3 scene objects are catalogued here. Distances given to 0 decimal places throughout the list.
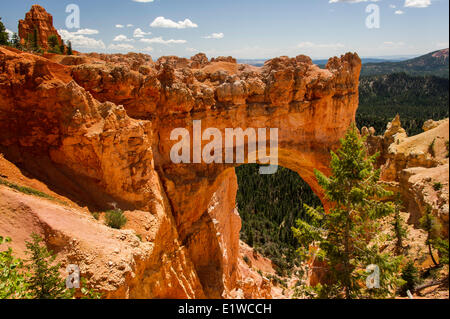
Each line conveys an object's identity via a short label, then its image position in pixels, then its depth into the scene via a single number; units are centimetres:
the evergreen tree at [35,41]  3272
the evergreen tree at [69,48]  3614
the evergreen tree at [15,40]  2371
